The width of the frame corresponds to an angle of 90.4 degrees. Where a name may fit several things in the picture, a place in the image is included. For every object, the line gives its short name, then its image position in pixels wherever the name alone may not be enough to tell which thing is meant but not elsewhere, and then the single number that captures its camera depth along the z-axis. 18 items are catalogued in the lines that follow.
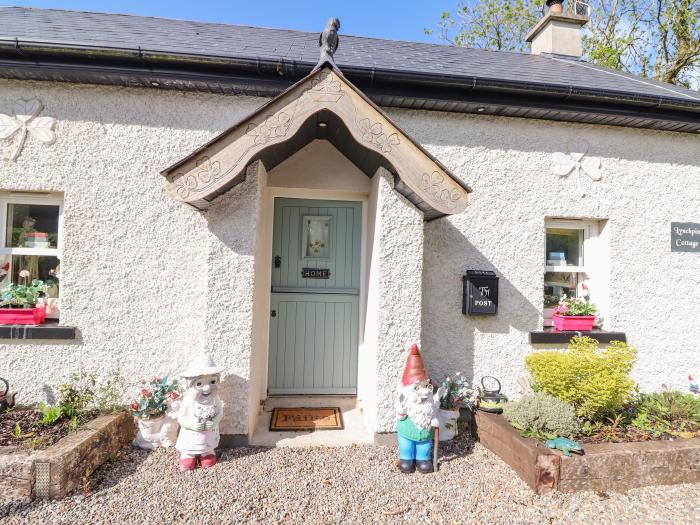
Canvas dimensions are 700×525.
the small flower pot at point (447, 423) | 3.71
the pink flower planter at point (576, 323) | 4.43
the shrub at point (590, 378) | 3.47
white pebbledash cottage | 3.50
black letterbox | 4.21
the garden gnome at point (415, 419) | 3.16
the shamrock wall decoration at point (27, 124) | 3.89
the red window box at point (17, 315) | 3.80
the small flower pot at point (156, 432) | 3.48
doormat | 3.96
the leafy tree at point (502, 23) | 14.06
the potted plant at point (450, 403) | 3.72
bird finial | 3.28
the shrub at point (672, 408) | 3.73
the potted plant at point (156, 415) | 3.46
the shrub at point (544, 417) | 3.26
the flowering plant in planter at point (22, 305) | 3.81
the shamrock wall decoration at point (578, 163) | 4.53
